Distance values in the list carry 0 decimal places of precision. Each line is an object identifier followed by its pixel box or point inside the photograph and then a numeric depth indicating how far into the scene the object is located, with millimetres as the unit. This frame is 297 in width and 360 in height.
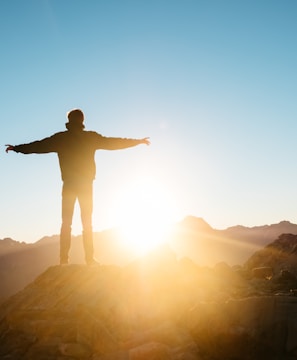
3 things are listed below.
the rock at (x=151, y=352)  5672
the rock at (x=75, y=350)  6039
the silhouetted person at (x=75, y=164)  8953
